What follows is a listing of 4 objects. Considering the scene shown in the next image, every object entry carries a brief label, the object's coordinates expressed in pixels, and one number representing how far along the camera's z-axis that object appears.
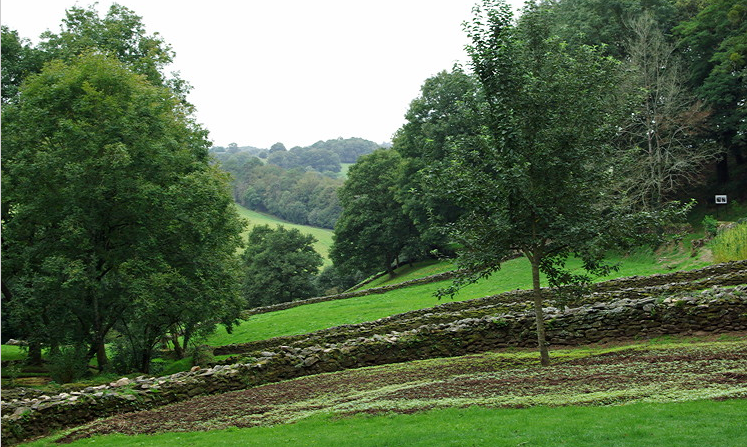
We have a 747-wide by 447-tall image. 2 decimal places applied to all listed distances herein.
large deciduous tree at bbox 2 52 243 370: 20.97
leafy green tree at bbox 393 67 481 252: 52.56
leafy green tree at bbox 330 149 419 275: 59.97
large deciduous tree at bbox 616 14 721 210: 40.00
